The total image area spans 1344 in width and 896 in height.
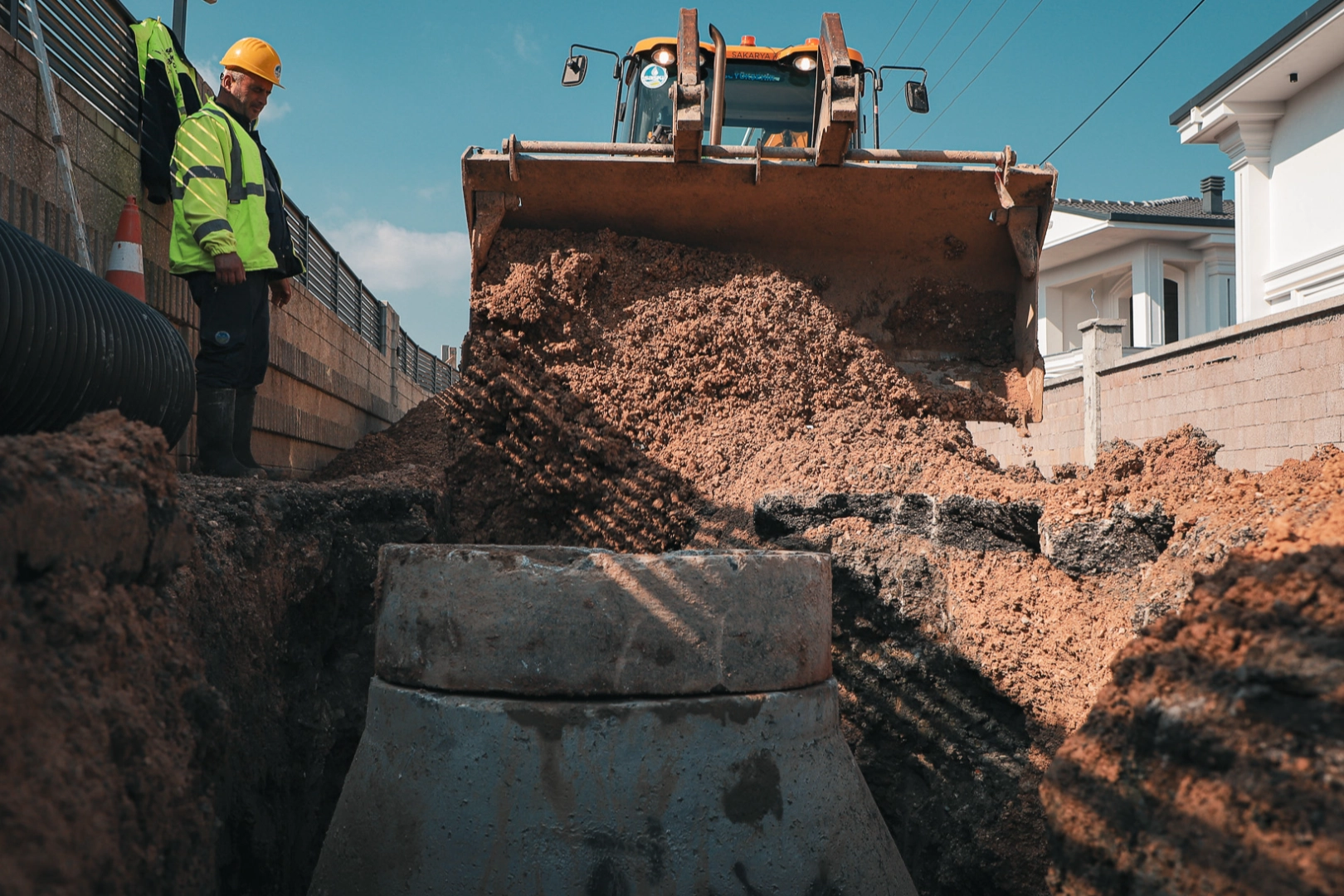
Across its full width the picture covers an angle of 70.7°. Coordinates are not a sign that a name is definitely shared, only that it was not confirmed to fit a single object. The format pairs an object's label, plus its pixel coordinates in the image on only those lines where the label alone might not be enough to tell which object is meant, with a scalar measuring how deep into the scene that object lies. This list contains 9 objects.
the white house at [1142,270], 17.64
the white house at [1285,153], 11.27
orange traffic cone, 3.87
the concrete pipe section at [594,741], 2.29
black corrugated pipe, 2.24
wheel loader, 4.82
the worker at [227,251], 4.02
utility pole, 5.91
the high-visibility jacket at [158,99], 4.53
